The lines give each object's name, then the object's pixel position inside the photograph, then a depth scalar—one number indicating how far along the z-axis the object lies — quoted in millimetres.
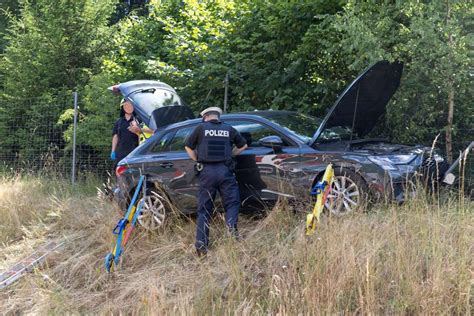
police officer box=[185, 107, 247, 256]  5797
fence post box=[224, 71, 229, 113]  9836
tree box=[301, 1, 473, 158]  6941
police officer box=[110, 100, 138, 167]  8250
